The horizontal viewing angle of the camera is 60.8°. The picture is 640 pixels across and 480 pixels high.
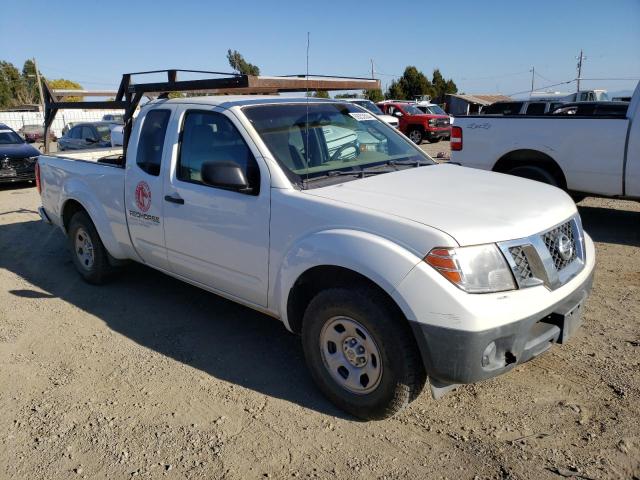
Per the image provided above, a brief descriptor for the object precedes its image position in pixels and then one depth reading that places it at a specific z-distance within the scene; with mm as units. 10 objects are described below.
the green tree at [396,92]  54844
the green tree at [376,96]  41350
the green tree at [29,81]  86000
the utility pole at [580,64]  71250
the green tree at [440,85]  59984
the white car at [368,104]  13930
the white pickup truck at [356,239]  2752
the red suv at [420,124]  22719
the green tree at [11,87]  73500
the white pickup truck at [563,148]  6574
